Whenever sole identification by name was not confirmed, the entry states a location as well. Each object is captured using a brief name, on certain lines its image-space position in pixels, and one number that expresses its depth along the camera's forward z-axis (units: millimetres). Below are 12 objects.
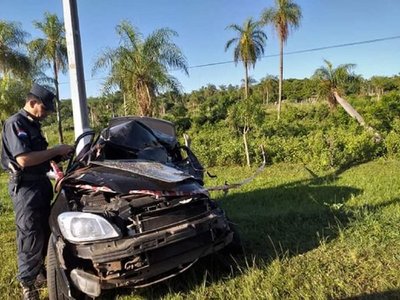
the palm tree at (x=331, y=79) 24078
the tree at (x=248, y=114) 14719
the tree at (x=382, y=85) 56250
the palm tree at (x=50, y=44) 25062
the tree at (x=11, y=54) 23625
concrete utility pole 5727
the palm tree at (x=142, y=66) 16250
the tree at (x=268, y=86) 56997
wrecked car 3012
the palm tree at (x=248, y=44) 30016
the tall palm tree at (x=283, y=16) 28703
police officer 3650
